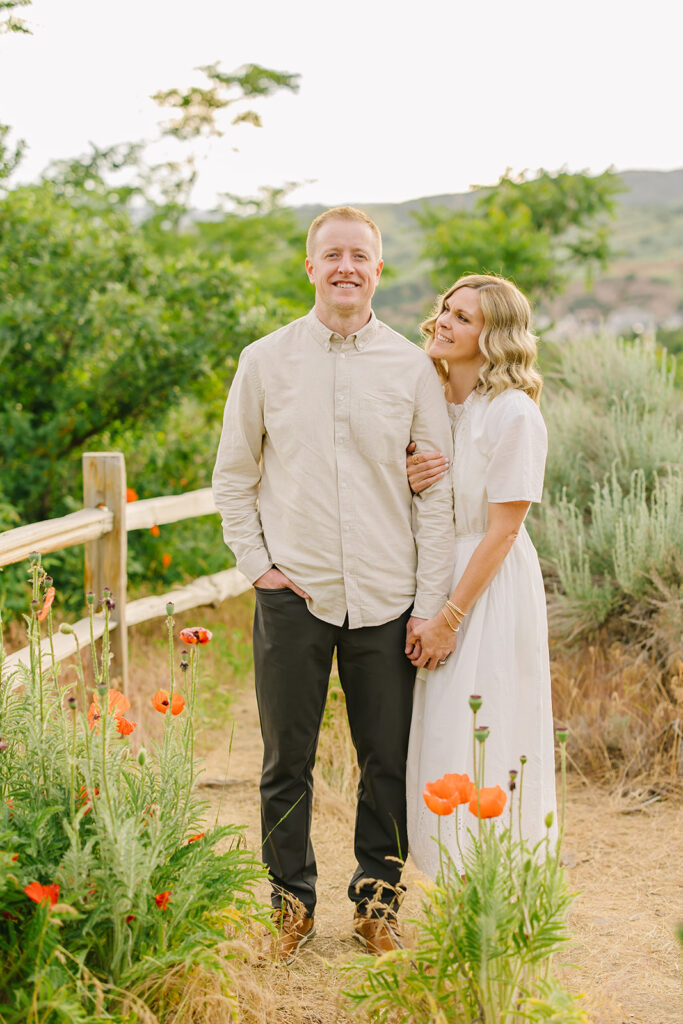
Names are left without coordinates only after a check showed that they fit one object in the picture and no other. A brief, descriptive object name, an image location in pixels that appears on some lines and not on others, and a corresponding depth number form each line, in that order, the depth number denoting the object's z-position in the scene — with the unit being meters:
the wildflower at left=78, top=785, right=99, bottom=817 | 2.14
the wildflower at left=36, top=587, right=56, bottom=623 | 2.19
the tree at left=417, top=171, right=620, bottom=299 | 13.40
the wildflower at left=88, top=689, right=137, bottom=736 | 2.20
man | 2.75
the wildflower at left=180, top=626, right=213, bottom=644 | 2.14
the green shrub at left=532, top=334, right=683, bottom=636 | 4.79
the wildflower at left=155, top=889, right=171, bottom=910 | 2.04
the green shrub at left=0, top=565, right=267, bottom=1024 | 1.90
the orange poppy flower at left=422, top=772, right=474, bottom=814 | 1.91
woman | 2.71
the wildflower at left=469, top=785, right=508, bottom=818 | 1.87
